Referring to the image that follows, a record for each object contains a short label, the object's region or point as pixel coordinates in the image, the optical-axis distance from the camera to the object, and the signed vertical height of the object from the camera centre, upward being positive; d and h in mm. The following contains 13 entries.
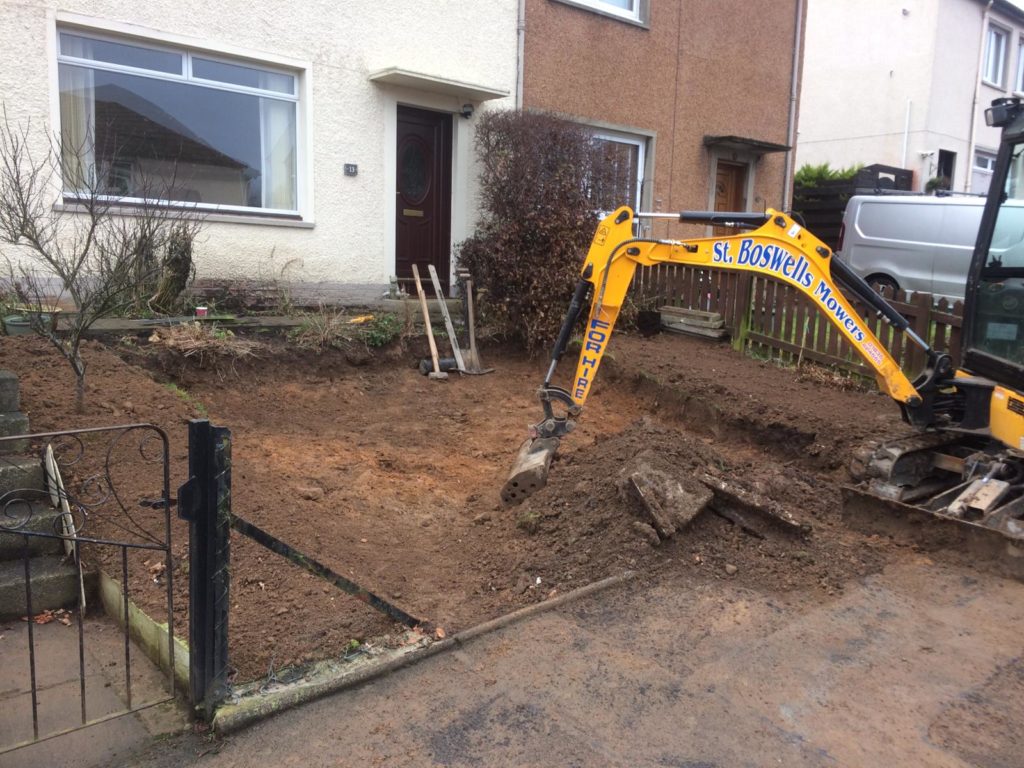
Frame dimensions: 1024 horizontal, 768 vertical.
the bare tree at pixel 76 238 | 5586 +15
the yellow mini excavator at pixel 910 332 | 5211 -456
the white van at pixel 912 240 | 11188 +393
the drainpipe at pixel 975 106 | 19906 +4134
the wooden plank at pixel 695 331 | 10062 -910
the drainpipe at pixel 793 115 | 14469 +2741
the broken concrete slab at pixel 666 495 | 4664 -1421
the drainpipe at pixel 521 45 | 10891 +2870
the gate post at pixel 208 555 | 2984 -1197
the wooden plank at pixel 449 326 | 9211 -873
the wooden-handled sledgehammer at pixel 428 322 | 9000 -825
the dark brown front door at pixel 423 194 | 10391 +745
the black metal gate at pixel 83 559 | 3355 -1715
